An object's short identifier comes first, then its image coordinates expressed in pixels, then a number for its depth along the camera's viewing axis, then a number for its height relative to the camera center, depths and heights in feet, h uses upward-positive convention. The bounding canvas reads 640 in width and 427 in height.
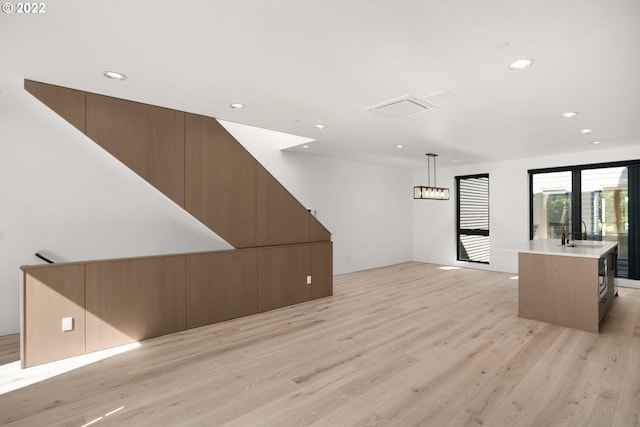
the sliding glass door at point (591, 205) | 19.85 +0.47
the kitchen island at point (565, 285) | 12.55 -3.05
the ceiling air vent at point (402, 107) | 11.48 +4.08
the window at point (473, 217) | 26.50 -0.35
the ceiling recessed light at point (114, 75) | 9.30 +4.16
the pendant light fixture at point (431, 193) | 20.21 +1.35
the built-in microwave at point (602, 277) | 13.00 -2.86
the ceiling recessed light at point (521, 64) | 8.61 +4.15
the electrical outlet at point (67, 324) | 10.21 -3.54
